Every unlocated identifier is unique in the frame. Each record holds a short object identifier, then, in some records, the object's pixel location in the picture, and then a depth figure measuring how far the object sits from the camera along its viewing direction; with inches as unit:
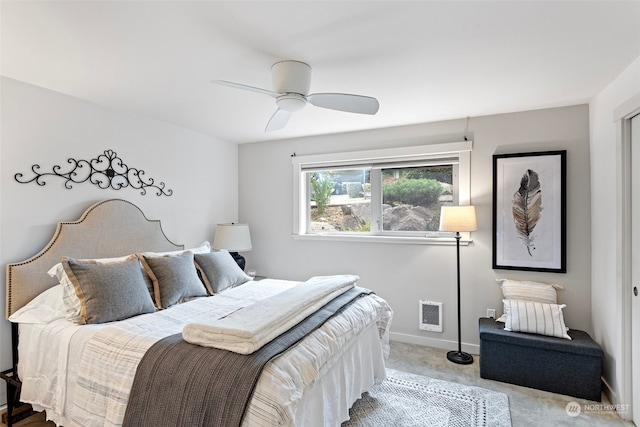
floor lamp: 119.3
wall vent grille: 135.0
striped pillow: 104.7
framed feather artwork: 115.8
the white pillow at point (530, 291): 113.7
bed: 60.7
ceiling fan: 79.3
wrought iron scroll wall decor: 99.8
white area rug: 86.3
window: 136.9
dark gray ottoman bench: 97.1
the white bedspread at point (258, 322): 62.3
